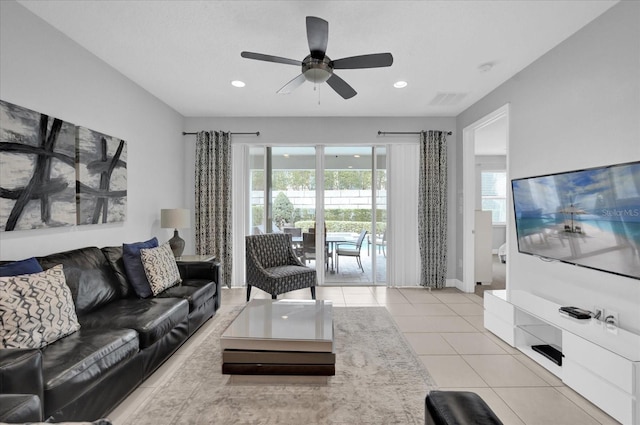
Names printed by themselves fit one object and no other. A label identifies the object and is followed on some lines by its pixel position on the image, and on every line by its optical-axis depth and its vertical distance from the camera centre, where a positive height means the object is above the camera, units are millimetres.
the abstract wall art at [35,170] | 2199 +351
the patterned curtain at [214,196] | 4984 +307
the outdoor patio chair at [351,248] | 5266 -555
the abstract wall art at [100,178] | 2900 +380
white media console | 1854 -968
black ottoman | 815 -531
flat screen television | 2051 -16
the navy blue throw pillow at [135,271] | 2900 -512
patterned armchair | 3916 -701
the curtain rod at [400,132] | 5078 +1336
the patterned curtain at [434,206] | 5000 +142
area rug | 1910 -1213
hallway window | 8422 +586
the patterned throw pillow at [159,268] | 2955 -509
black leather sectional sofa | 1413 -760
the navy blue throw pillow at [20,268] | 1896 -324
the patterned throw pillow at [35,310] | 1679 -539
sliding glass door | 5234 +285
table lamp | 4043 -97
